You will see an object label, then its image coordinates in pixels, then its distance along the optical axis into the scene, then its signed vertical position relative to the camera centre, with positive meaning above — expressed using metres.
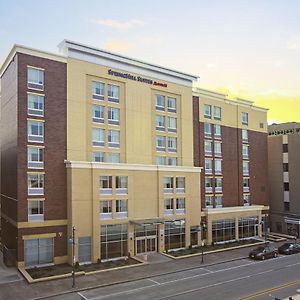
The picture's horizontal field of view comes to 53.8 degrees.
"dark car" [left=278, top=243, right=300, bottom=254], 36.88 -9.91
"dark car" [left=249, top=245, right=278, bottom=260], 34.26 -9.71
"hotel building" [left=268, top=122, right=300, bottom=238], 49.00 -2.14
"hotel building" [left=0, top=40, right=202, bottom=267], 31.47 +1.41
